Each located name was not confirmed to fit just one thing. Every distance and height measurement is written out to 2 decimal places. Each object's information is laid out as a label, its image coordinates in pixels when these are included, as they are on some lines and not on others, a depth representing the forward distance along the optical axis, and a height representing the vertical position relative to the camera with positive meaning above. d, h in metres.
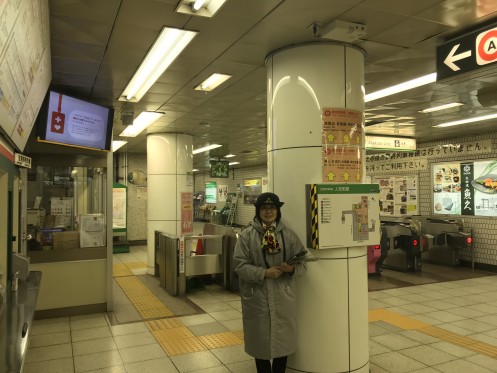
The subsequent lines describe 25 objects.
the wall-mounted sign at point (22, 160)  4.25 +0.43
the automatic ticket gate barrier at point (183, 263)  6.98 -1.15
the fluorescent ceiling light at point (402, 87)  5.05 +1.49
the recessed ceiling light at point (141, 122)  7.10 +1.49
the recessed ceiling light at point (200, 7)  3.04 +1.48
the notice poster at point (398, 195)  11.05 +0.08
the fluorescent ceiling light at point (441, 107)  6.51 +1.51
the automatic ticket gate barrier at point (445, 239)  9.31 -0.96
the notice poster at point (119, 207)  12.20 -0.24
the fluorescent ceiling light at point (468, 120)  7.51 +1.50
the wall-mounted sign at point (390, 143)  8.67 +1.23
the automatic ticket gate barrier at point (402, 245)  9.06 -1.08
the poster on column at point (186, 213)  8.95 -0.32
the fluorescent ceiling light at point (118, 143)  10.34 +1.47
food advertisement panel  9.22 +0.23
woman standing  3.25 -0.70
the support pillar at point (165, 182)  8.88 +0.37
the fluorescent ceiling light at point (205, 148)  11.96 +1.56
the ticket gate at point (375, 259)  8.72 -1.32
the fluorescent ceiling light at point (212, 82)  4.94 +1.50
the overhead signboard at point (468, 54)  3.07 +1.17
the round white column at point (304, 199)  3.59 -0.01
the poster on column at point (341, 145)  3.65 +0.49
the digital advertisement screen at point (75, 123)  4.72 +0.98
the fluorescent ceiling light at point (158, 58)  3.68 +1.49
